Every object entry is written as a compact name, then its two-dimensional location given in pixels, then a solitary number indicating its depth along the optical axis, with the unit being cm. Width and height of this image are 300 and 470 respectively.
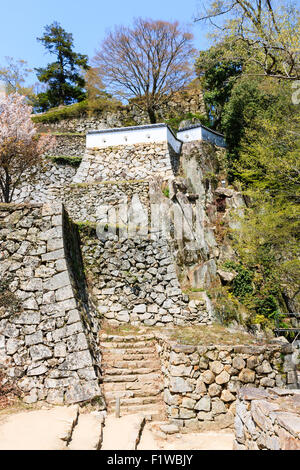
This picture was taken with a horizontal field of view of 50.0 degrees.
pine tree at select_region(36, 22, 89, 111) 2536
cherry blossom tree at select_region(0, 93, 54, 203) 996
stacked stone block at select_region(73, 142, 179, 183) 1579
